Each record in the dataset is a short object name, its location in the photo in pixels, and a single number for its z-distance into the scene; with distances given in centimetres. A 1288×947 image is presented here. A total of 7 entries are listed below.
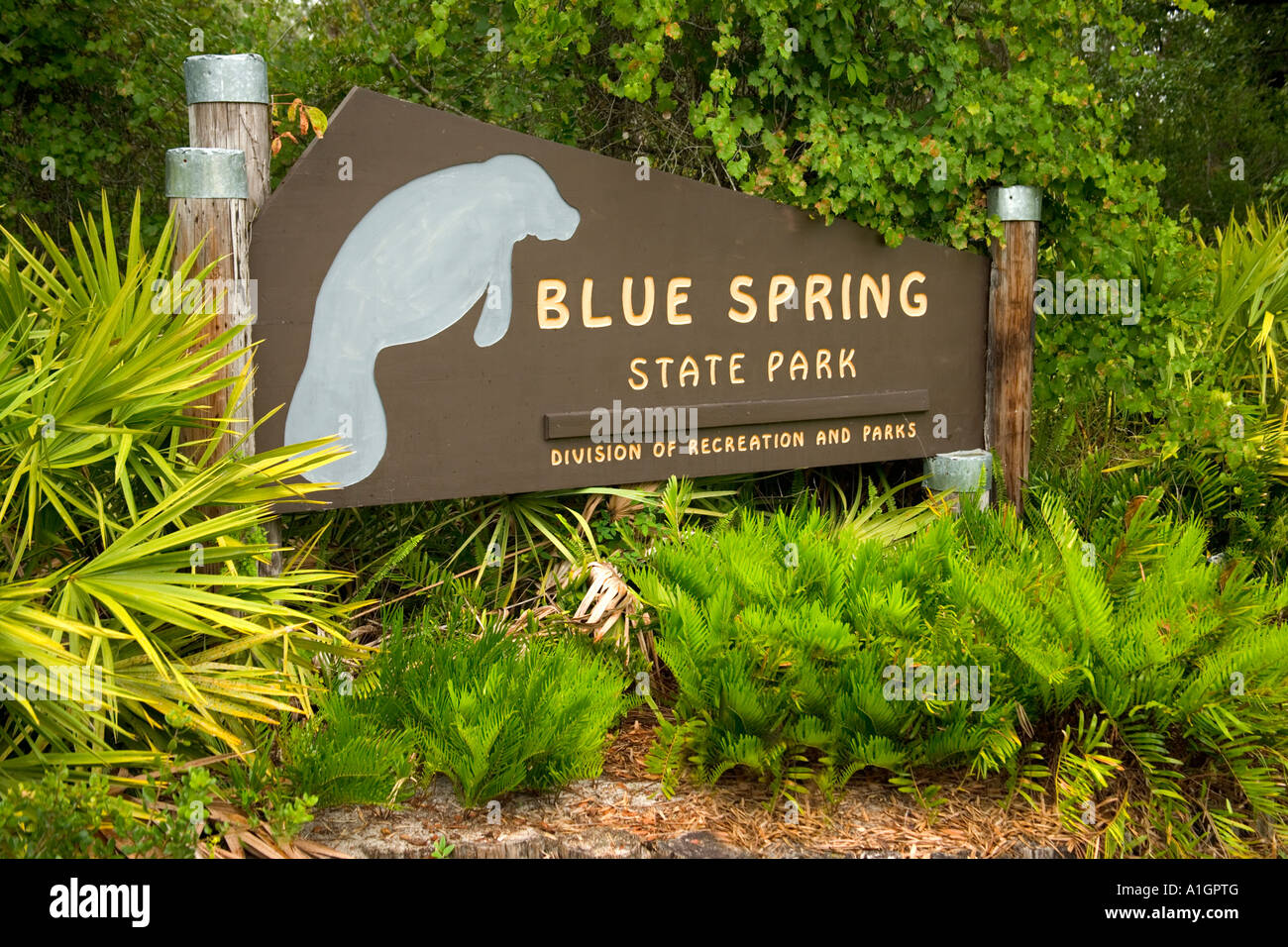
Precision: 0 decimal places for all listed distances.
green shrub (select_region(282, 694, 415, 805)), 275
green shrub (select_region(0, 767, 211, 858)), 237
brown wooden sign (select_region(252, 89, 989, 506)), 343
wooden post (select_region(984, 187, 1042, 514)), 436
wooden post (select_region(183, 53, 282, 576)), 324
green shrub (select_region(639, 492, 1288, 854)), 292
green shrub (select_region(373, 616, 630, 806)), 285
